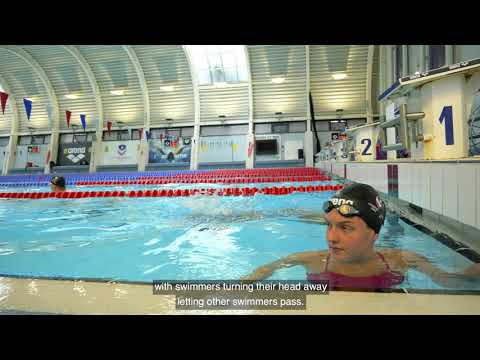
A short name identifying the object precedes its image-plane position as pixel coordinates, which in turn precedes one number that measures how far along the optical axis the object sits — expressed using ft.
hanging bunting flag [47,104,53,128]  69.76
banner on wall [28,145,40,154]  74.64
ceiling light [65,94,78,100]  70.33
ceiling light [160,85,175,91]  66.17
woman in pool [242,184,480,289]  6.52
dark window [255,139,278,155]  67.85
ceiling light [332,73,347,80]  61.46
